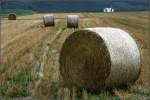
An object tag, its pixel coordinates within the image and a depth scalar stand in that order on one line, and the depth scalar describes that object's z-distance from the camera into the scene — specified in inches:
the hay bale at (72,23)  1000.2
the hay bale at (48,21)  1059.3
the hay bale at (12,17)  1544.0
